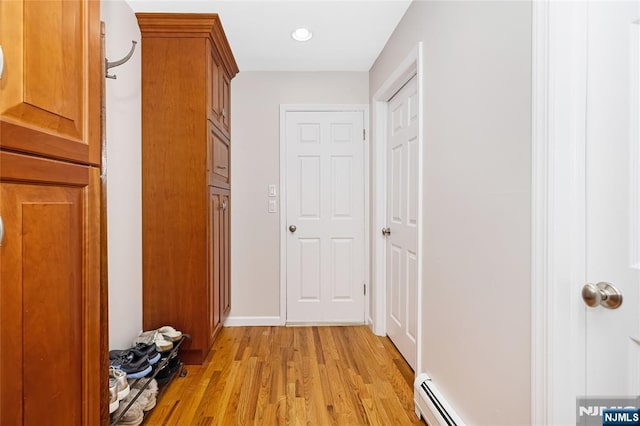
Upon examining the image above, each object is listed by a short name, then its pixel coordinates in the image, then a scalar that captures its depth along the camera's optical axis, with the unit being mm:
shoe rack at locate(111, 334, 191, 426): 1554
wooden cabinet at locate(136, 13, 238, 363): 2217
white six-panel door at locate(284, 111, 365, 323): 3139
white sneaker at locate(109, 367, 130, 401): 1511
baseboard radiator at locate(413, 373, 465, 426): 1459
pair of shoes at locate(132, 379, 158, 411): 1717
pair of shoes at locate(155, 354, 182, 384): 1971
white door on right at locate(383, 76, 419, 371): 2235
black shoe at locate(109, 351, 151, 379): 1711
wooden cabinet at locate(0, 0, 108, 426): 676
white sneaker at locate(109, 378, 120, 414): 1460
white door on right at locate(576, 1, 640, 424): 851
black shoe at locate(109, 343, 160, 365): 1818
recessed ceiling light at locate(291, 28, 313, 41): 2404
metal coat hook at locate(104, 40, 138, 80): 1616
